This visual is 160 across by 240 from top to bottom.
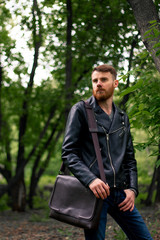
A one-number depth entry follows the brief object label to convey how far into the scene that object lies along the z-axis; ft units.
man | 7.19
